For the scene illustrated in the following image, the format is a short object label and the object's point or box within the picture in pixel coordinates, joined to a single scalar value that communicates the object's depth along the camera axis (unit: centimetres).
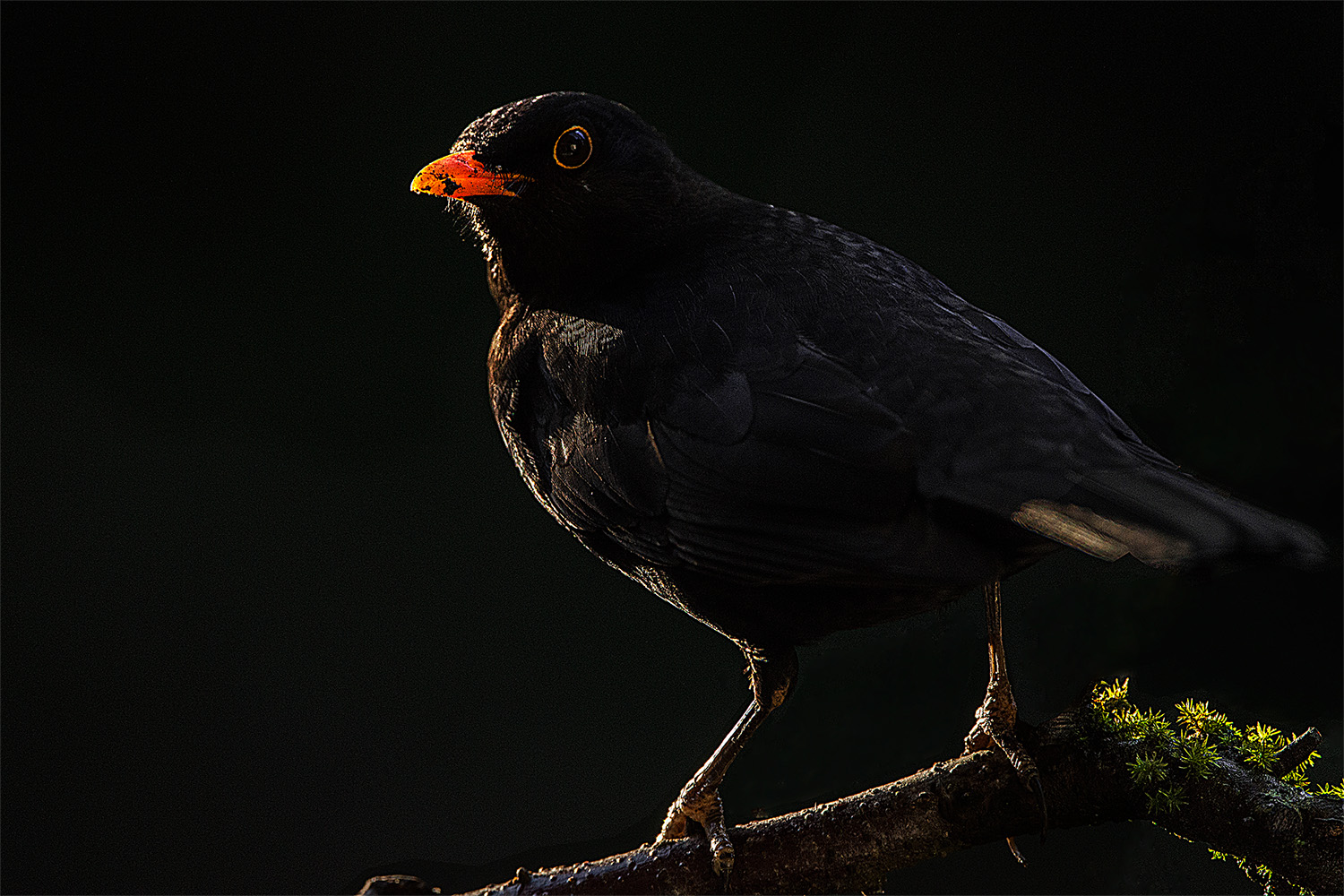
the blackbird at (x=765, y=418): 561
